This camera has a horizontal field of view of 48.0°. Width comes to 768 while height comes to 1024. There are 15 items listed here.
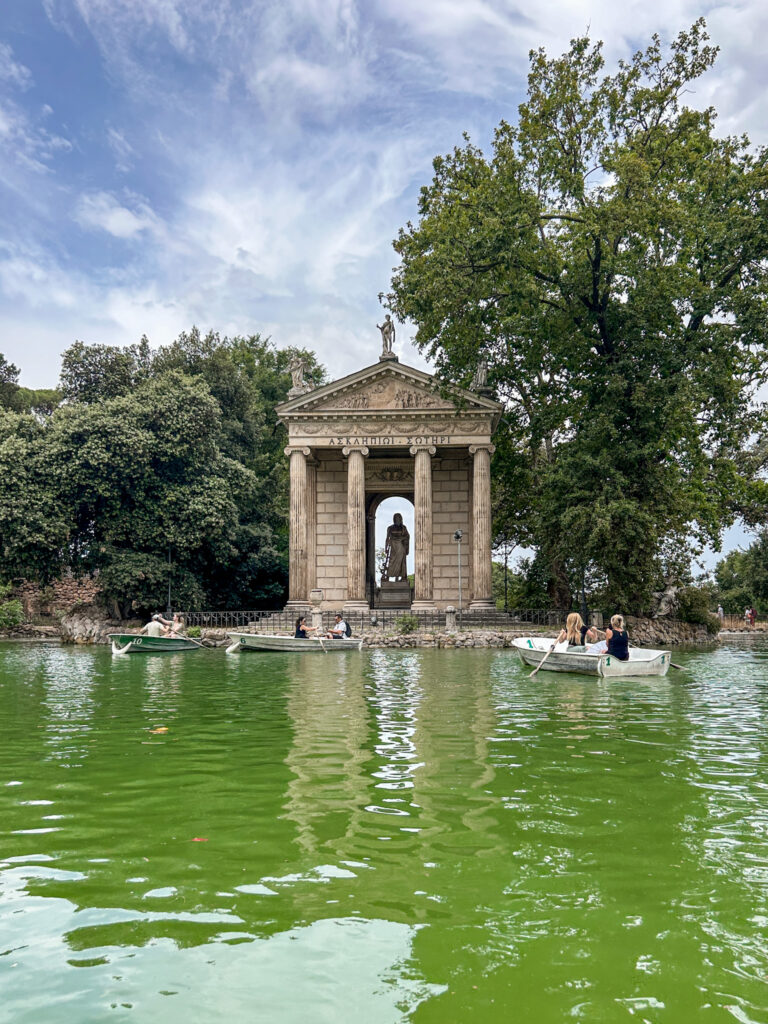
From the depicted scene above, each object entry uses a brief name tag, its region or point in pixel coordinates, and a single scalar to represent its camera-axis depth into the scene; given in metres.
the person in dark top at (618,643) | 19.58
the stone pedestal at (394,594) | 48.88
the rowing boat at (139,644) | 29.25
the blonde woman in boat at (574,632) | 21.38
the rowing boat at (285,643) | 29.11
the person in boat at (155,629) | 31.88
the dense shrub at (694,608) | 39.59
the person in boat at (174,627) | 31.91
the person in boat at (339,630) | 31.38
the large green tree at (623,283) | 31.27
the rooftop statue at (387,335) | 46.09
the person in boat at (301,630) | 30.17
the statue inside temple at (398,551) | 50.06
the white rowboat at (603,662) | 19.47
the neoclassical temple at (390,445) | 44.09
